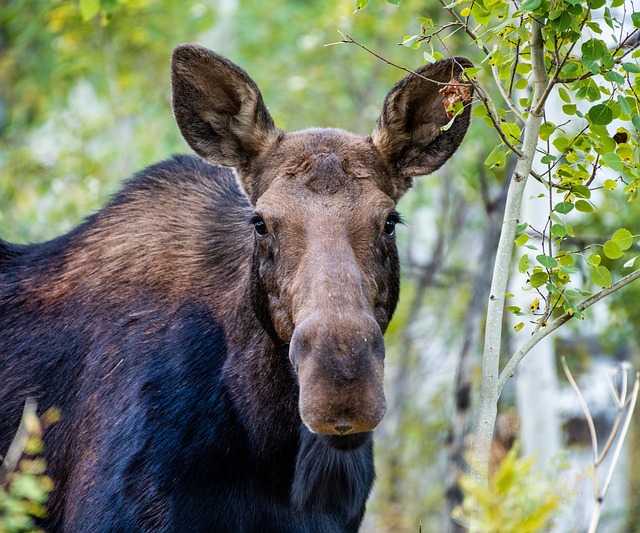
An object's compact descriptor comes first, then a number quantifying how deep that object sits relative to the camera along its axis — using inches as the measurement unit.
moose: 436.1
